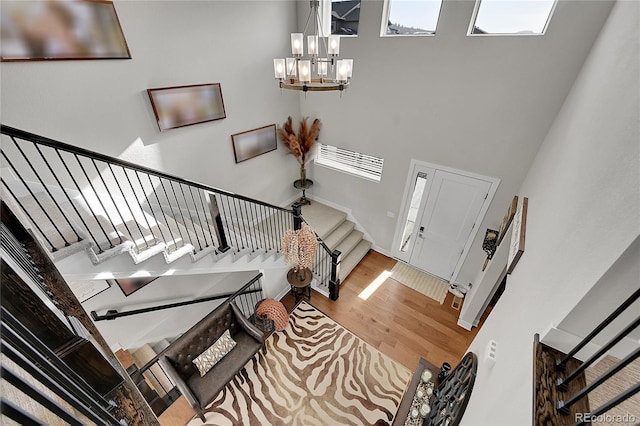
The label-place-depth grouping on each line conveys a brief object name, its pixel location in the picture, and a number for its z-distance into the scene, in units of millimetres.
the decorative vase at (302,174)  5580
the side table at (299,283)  4184
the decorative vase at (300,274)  4262
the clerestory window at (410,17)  3555
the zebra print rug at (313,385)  3211
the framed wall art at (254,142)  4453
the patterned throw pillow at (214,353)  3299
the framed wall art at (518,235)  2360
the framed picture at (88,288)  3119
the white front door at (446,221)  4156
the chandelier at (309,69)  2512
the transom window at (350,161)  5000
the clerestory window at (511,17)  2969
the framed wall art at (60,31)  2260
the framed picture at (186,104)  3295
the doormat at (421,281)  4852
